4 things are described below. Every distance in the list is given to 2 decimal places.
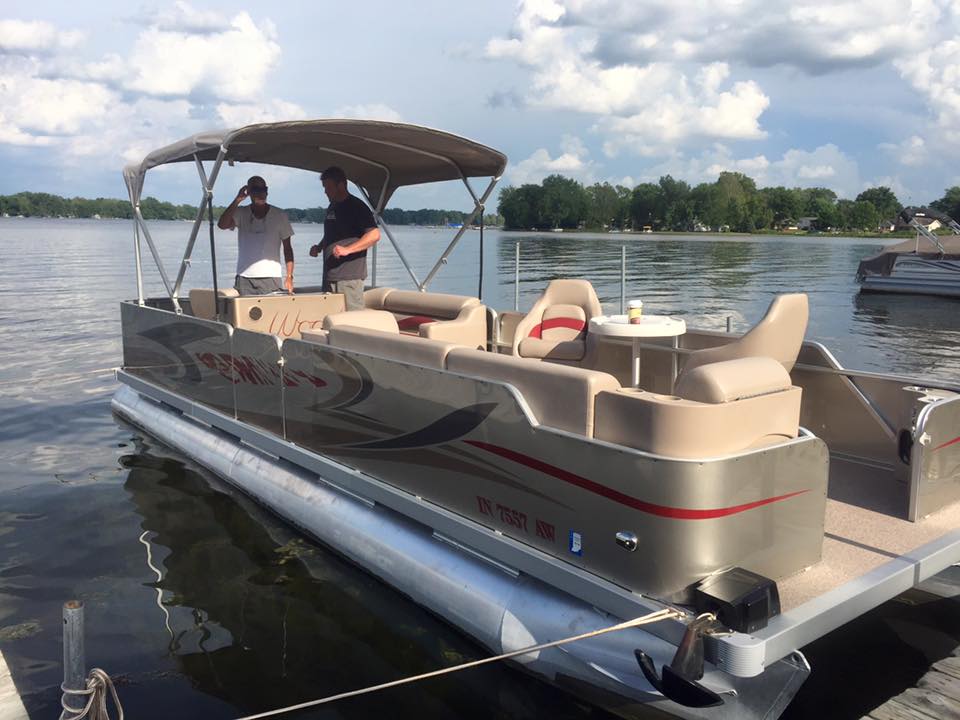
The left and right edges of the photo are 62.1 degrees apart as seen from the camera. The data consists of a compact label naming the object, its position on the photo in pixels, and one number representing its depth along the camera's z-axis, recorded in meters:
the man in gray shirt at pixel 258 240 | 6.80
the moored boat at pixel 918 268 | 26.03
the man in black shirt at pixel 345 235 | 6.73
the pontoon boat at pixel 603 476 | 3.02
